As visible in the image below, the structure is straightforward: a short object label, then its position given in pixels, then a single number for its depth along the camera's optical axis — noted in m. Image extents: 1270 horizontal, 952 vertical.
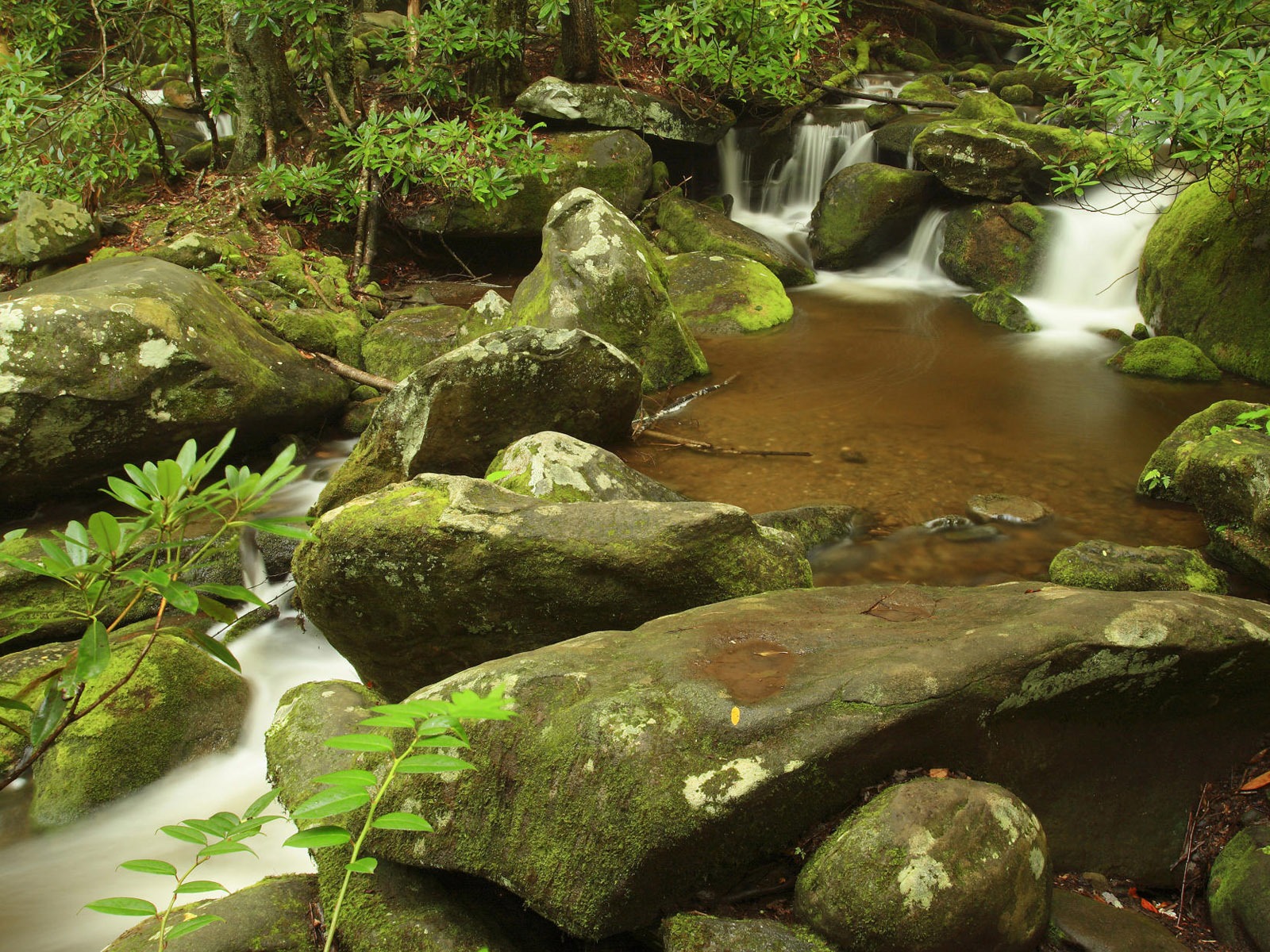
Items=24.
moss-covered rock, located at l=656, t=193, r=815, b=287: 10.70
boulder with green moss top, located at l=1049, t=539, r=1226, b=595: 4.24
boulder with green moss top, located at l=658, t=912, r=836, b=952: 1.96
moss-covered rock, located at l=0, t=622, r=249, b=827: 3.69
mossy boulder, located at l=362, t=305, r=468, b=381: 7.53
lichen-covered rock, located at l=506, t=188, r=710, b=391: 7.16
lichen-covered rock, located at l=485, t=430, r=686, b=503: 4.45
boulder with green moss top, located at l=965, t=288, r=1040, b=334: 9.25
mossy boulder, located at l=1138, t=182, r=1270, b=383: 7.57
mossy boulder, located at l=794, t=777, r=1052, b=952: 1.96
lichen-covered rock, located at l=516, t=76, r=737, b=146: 10.98
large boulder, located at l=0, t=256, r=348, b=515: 5.40
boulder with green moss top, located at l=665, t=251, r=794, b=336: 9.19
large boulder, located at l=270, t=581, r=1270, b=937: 2.15
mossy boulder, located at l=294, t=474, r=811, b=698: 3.31
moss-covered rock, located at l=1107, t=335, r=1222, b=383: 7.54
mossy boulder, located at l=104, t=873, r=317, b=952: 2.29
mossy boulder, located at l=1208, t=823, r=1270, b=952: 2.27
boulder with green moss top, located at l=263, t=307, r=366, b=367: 7.57
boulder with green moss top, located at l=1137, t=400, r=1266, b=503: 5.36
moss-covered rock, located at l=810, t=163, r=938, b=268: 11.23
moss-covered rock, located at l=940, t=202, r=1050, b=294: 10.25
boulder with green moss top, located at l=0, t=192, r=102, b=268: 7.25
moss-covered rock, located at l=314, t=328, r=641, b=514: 5.11
